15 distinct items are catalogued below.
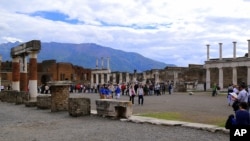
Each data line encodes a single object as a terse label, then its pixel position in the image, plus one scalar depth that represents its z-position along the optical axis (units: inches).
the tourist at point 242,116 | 226.9
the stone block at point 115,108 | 488.6
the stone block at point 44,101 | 681.2
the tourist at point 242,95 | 441.9
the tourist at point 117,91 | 896.8
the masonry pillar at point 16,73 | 970.8
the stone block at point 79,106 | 532.6
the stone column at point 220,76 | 1599.1
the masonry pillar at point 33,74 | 812.8
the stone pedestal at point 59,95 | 616.3
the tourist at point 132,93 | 727.9
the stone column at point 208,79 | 1653.9
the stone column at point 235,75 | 1515.5
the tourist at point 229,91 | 707.5
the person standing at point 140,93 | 743.6
